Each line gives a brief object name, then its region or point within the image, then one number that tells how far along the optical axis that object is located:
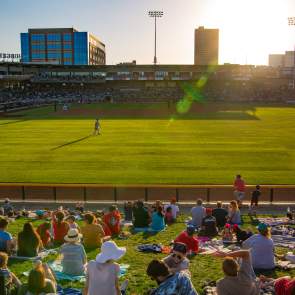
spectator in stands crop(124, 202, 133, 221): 15.25
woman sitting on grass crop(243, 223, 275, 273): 9.01
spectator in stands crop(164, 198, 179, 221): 14.66
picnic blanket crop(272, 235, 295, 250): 11.22
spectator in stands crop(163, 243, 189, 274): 6.48
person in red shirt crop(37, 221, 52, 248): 10.84
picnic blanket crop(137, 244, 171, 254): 10.56
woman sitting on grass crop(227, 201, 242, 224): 13.55
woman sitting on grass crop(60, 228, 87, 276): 8.62
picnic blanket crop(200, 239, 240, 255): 10.43
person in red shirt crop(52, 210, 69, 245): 10.94
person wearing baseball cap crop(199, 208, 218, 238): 12.23
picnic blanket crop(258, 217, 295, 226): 13.84
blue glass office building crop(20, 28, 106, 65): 175.62
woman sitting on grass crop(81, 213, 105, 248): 10.31
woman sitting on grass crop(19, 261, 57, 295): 6.57
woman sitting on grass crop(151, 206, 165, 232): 13.13
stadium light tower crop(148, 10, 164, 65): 102.19
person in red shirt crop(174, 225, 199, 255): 9.76
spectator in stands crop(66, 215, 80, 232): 10.72
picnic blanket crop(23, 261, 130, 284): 8.54
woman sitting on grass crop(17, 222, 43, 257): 9.50
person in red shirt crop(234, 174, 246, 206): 18.19
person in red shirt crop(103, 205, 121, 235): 12.37
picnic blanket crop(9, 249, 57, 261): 9.52
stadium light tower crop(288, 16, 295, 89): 91.62
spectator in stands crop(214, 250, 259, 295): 6.21
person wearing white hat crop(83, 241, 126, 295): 6.41
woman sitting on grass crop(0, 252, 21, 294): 7.06
